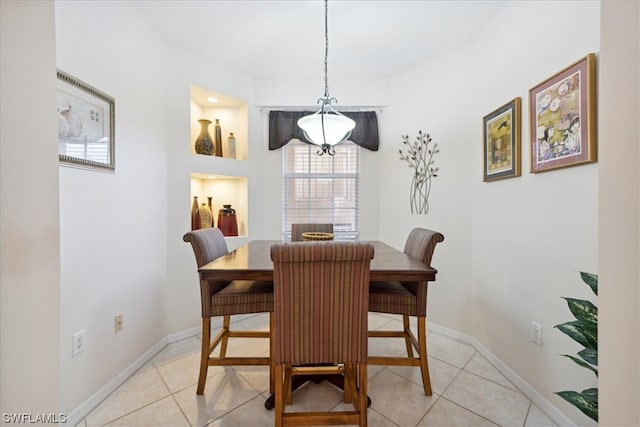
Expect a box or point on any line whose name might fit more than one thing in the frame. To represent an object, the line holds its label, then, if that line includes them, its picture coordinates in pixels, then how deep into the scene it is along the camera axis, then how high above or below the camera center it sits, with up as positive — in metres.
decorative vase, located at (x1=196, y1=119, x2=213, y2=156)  2.73 +0.71
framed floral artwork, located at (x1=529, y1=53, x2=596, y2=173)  1.27 +0.48
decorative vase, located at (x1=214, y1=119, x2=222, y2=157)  2.88 +0.74
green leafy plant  0.96 -0.48
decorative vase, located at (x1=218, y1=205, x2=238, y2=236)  2.86 -0.10
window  3.20 +0.27
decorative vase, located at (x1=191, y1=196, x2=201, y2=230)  2.64 -0.04
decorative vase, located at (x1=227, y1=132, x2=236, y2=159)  2.96 +0.70
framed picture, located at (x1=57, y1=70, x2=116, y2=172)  1.41 +0.49
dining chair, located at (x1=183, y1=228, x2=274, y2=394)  1.63 -0.56
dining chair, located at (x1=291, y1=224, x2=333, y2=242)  2.62 -0.18
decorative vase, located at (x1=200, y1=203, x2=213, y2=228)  2.74 -0.06
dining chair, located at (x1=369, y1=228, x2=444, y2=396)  1.63 -0.57
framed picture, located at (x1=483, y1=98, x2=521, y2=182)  1.77 +0.48
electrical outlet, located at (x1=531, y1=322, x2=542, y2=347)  1.58 -0.73
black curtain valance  3.02 +0.90
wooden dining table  1.37 -0.30
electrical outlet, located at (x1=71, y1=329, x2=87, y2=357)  1.47 -0.72
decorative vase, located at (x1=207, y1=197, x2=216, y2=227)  2.90 +0.06
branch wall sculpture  2.63 +0.42
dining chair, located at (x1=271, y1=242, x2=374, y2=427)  1.13 -0.44
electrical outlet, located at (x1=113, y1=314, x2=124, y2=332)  1.76 -0.73
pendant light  1.83 +0.58
